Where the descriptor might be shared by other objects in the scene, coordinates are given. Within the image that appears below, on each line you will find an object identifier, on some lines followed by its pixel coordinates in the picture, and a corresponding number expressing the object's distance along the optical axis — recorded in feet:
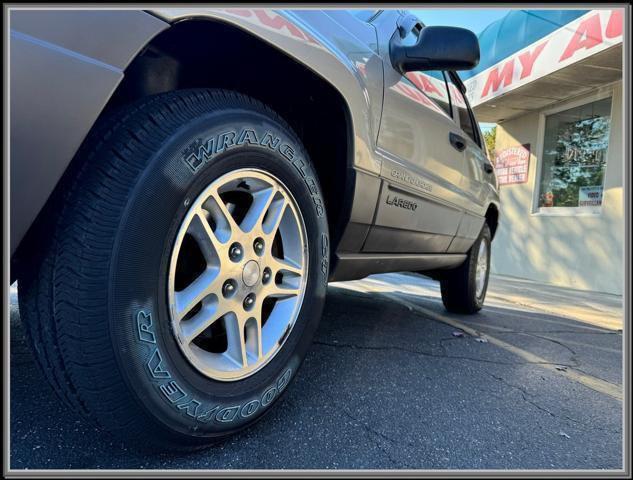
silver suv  3.25
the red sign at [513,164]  28.58
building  20.90
